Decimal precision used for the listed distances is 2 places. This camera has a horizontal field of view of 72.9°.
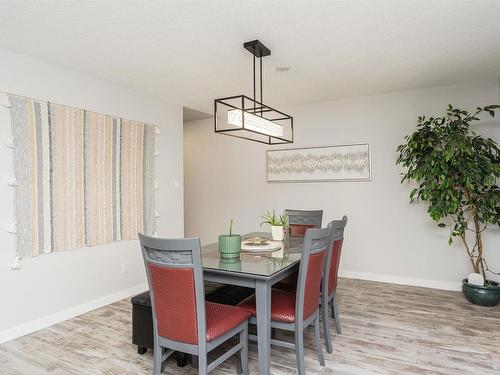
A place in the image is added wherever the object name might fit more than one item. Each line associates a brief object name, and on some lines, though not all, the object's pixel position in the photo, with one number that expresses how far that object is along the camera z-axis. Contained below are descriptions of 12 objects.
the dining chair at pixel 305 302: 2.12
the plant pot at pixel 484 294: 3.44
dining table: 2.03
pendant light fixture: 2.54
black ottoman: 2.39
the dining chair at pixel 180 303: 1.77
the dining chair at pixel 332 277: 2.53
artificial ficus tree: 3.41
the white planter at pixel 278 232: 3.03
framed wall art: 4.56
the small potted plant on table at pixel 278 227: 3.03
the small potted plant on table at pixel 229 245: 2.44
